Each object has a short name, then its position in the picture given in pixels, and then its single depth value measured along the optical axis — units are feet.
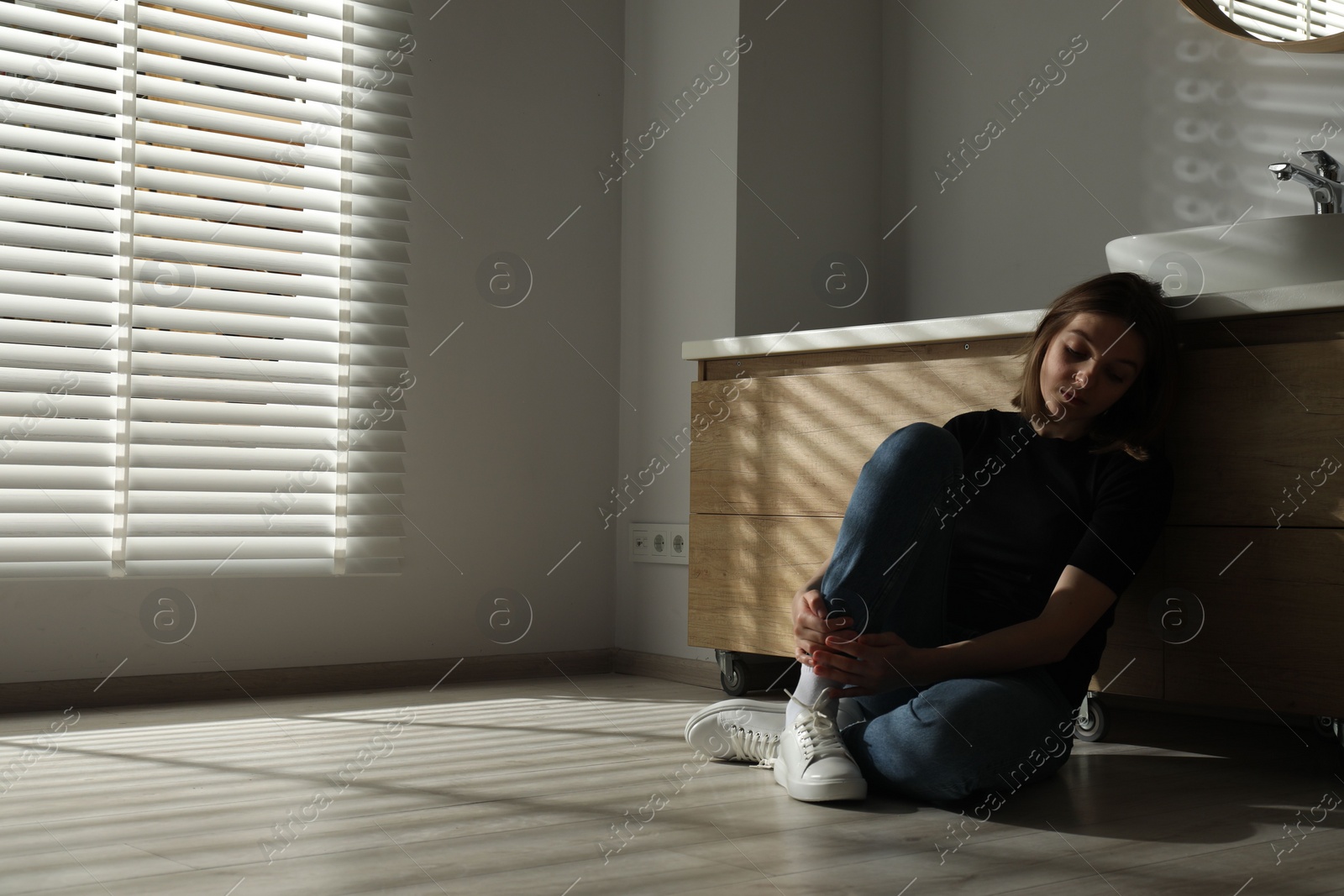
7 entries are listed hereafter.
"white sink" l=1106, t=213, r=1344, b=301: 5.29
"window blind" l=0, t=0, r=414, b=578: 6.95
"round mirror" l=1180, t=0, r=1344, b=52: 6.43
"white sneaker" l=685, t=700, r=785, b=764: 5.34
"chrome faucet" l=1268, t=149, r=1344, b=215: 5.89
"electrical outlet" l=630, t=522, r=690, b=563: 8.52
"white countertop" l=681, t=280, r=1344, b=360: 5.01
